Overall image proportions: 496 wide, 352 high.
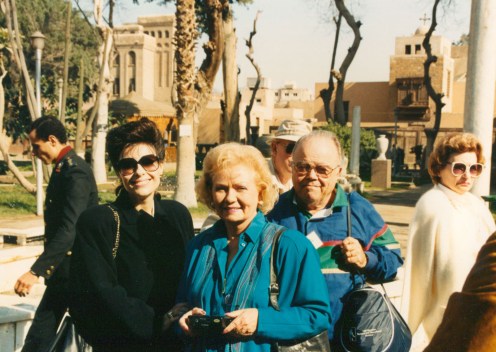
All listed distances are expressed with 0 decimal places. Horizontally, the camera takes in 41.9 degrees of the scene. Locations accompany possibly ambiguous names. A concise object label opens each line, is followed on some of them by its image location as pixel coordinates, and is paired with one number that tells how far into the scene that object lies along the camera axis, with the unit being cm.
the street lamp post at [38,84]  1282
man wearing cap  401
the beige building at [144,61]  7031
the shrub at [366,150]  3175
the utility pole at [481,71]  642
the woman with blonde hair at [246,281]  239
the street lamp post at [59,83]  3464
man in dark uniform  367
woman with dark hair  270
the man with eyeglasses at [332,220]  278
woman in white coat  365
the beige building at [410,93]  5220
